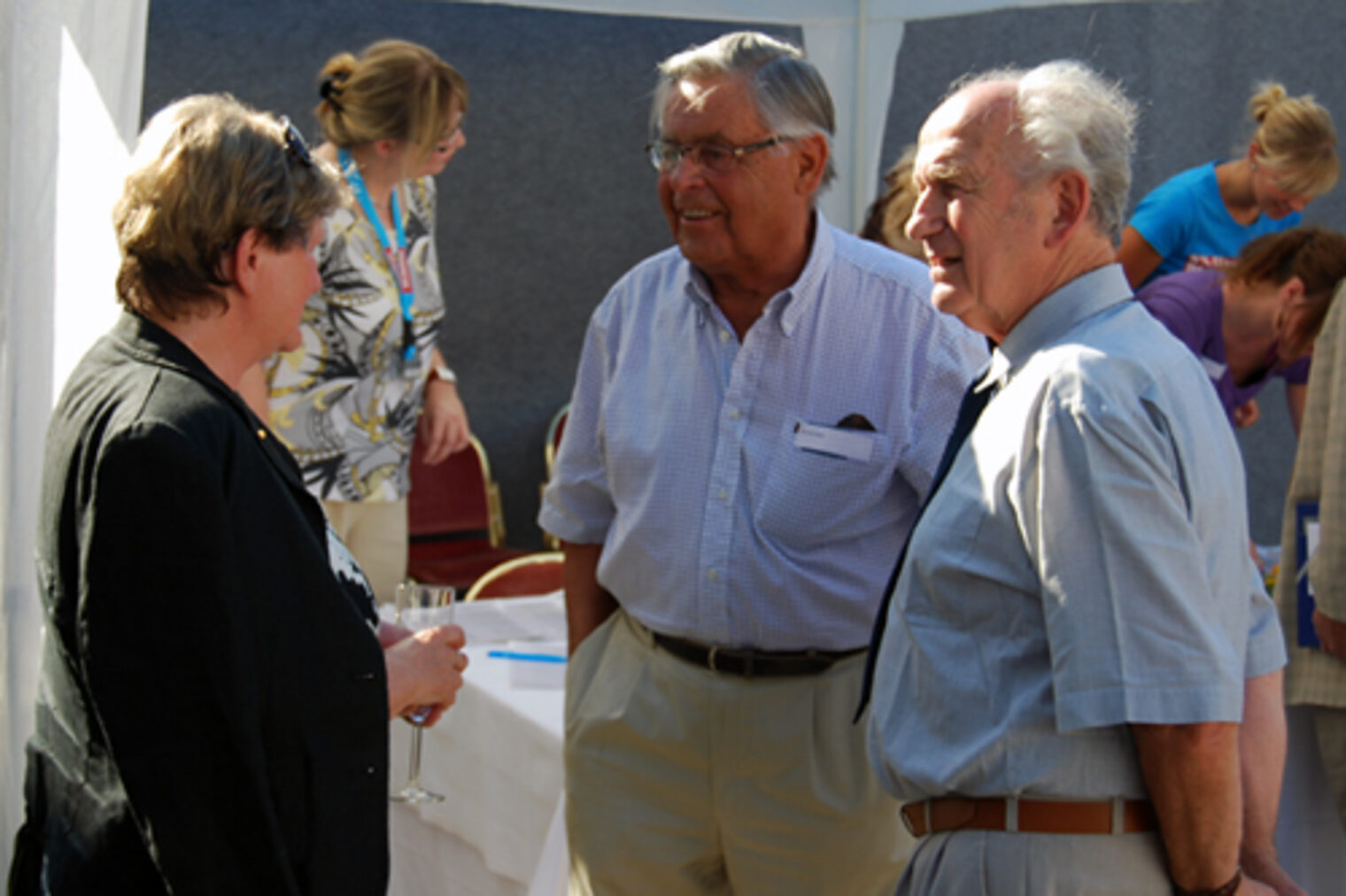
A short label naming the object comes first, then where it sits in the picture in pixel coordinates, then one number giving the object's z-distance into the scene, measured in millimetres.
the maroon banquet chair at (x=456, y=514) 5285
